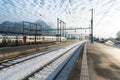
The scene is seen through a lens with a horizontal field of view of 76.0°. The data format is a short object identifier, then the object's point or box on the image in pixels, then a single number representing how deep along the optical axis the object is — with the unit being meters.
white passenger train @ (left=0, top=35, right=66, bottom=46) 14.70
